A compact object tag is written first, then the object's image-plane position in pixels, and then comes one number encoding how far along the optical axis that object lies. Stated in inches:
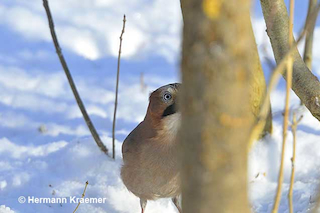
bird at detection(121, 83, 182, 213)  214.1
